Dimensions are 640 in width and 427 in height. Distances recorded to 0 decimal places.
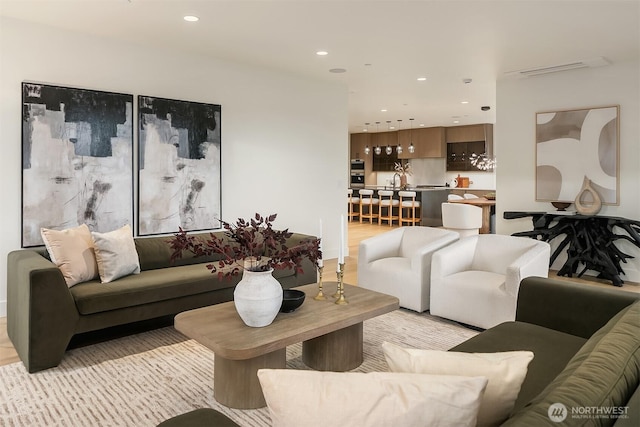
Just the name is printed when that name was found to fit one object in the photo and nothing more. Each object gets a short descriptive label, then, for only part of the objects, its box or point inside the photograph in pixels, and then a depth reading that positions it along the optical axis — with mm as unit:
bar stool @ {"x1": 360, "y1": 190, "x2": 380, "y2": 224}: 11539
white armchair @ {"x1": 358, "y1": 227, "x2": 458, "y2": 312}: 4141
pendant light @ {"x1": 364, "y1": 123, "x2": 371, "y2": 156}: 12411
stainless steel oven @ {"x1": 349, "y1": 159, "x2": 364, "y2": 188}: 15016
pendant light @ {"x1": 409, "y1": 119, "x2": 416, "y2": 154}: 12733
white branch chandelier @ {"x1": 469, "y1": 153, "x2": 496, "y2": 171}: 11847
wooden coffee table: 2400
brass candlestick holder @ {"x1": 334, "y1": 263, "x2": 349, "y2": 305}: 3025
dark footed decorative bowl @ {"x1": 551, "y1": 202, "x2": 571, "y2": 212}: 5904
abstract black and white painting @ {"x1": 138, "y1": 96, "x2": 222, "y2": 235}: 4703
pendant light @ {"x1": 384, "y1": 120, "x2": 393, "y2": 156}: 11703
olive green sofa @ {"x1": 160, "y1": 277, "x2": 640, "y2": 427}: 1066
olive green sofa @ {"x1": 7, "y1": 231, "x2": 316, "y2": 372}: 2930
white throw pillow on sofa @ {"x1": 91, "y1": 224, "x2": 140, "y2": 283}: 3498
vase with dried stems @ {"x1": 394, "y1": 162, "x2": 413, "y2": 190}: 12734
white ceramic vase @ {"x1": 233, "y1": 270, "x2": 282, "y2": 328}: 2541
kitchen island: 10828
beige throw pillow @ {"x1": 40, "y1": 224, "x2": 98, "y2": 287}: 3350
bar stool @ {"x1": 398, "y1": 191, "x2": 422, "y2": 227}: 10750
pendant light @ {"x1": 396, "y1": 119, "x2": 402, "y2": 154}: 11648
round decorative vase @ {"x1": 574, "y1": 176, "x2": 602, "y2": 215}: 5633
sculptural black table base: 5348
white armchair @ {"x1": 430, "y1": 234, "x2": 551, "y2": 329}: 3513
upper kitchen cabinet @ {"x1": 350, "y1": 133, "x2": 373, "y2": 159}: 14742
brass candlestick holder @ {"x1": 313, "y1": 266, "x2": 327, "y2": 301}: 3129
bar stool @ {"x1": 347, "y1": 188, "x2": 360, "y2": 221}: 12001
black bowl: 2826
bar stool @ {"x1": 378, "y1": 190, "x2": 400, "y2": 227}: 11086
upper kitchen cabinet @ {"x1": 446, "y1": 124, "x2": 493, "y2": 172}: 12258
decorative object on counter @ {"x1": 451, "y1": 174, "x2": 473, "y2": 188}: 12680
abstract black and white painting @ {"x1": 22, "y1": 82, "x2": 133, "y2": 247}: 4023
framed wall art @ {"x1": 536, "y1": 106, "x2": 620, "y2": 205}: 5566
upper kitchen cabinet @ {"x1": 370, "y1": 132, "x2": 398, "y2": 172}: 13977
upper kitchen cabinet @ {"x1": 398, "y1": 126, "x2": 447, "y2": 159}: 12797
